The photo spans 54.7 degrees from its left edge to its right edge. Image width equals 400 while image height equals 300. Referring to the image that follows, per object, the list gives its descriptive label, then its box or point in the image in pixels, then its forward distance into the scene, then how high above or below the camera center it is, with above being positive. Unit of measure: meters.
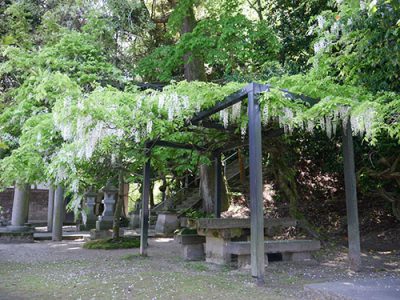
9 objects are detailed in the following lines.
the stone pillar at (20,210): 11.57 +0.04
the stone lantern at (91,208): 14.90 +0.14
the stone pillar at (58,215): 11.56 -0.10
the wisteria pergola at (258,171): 5.12 +0.61
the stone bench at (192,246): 7.63 -0.68
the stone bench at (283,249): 6.28 -0.63
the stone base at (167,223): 13.88 -0.40
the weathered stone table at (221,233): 6.79 -0.37
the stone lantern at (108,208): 12.51 +0.12
